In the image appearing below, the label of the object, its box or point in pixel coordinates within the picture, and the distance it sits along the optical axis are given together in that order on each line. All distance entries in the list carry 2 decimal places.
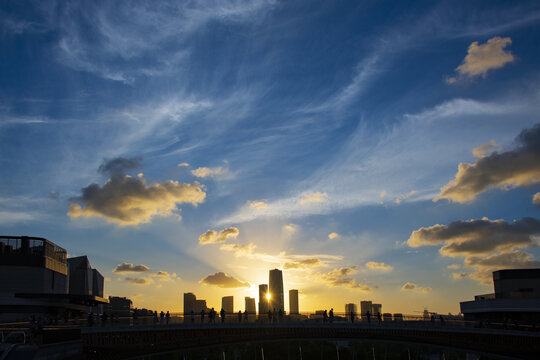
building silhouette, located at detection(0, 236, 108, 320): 66.19
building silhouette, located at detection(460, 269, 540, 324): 82.94
